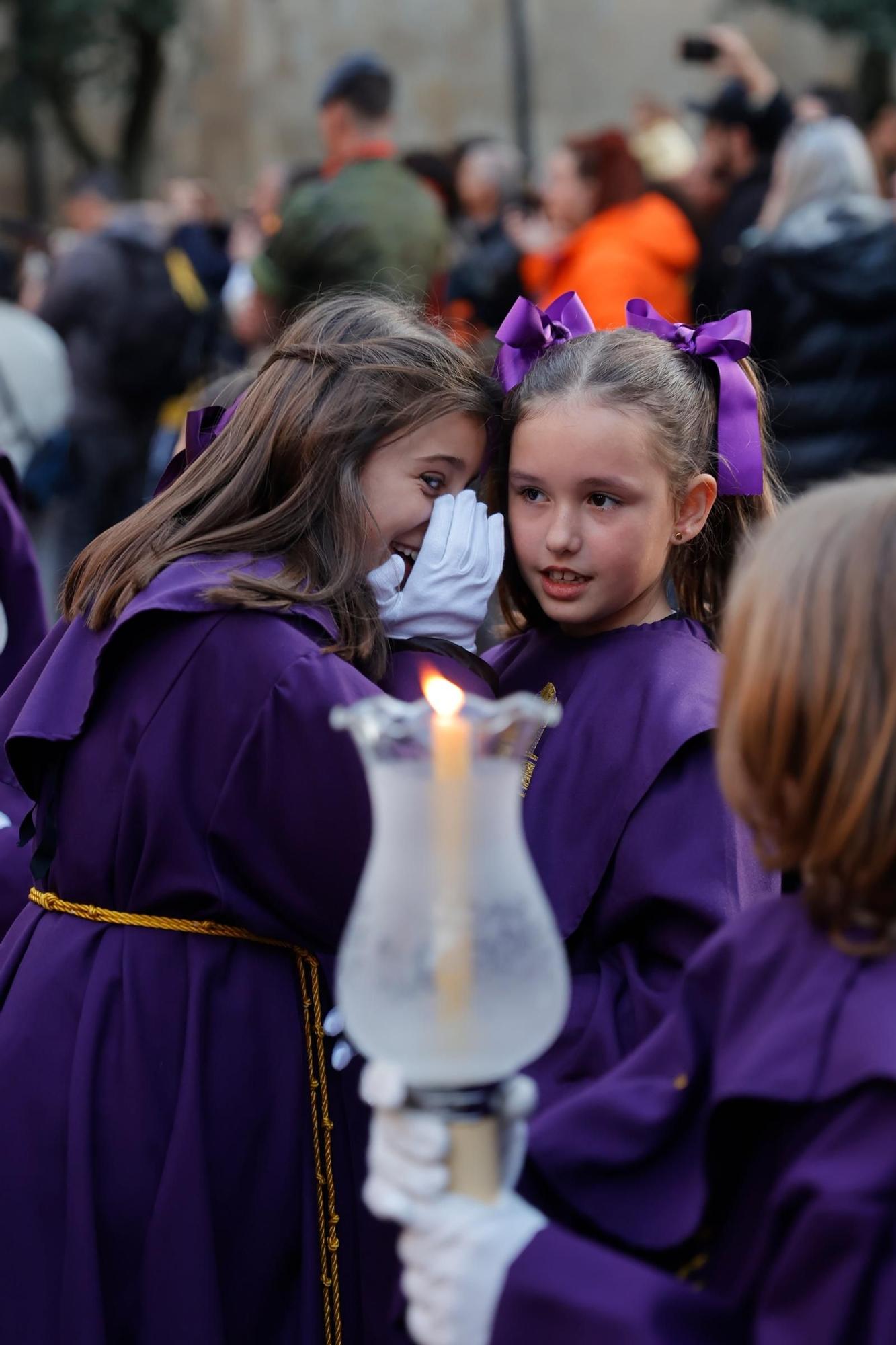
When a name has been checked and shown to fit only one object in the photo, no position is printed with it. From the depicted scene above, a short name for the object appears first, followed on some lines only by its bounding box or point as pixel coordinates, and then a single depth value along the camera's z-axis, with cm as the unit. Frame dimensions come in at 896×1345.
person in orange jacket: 1161
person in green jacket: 1024
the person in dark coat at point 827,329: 1068
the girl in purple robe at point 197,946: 393
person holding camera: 1275
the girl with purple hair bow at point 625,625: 403
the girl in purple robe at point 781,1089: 255
